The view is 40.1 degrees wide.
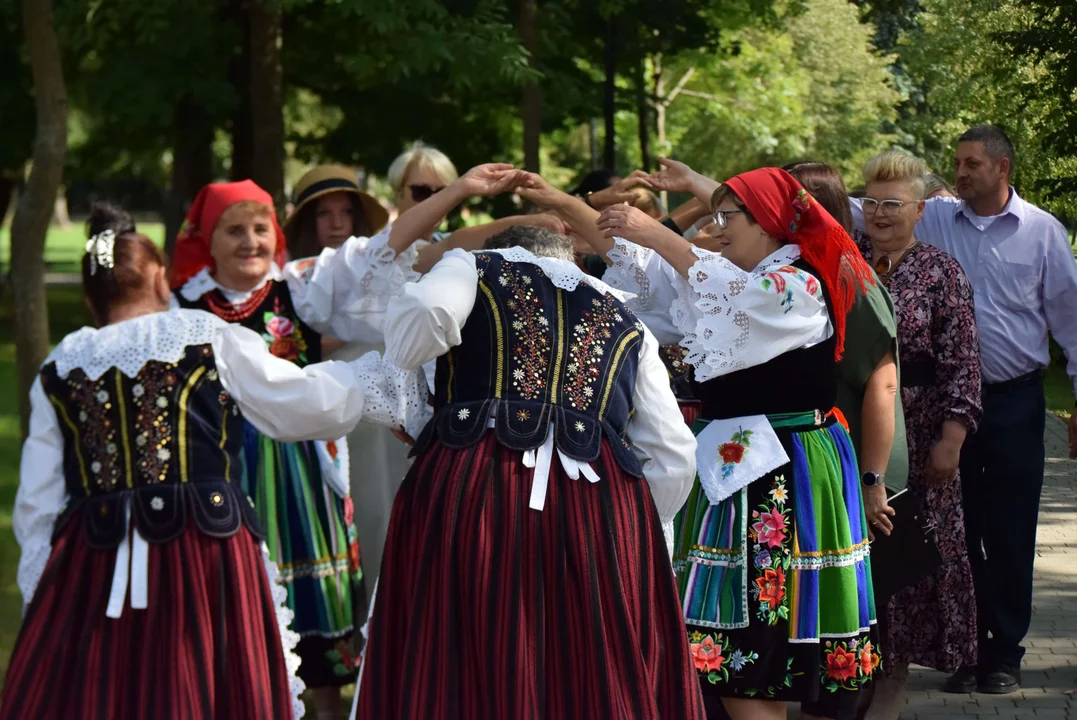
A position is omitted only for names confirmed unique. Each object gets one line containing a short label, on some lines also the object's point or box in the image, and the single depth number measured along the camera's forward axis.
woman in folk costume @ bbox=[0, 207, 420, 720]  3.72
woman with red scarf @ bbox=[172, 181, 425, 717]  5.00
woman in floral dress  5.22
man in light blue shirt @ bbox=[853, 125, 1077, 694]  5.77
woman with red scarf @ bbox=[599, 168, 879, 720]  4.27
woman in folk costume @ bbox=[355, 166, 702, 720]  3.68
